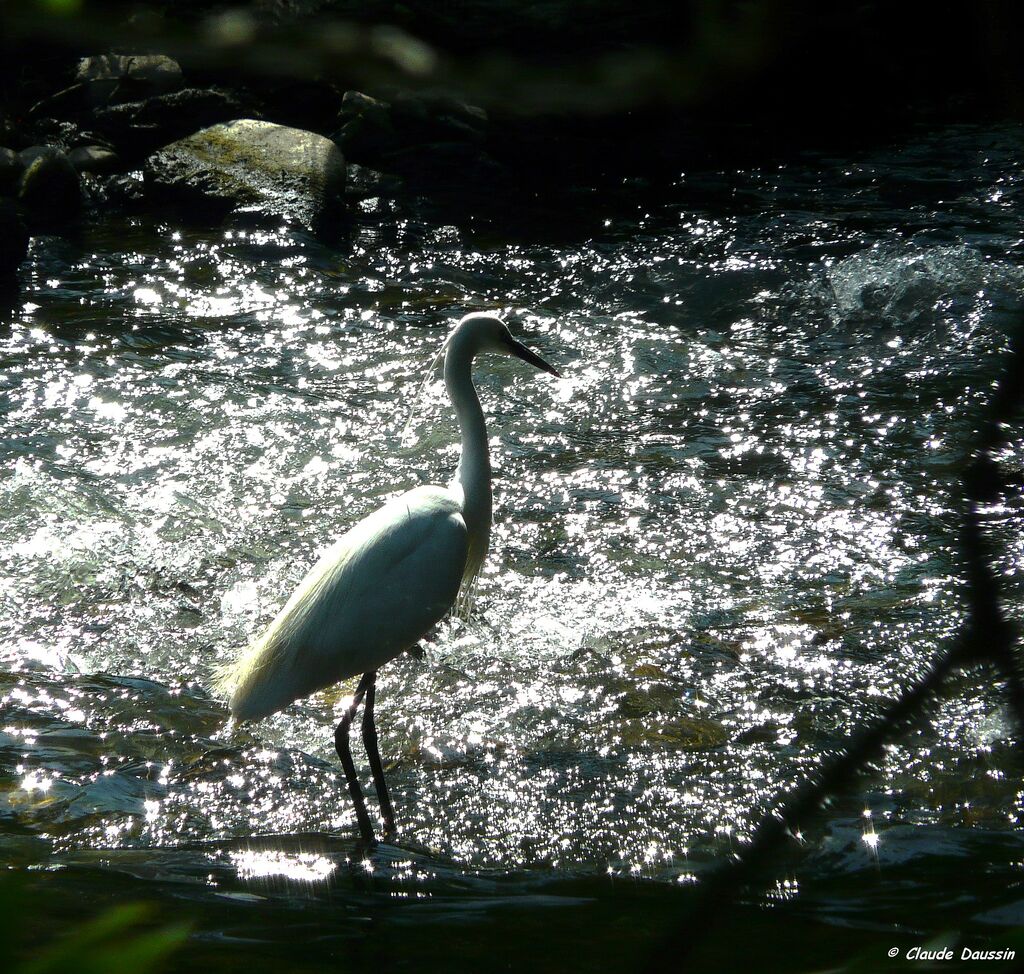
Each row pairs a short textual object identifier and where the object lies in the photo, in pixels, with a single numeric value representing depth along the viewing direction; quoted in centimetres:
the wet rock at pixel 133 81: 2186
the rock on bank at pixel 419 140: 2127
